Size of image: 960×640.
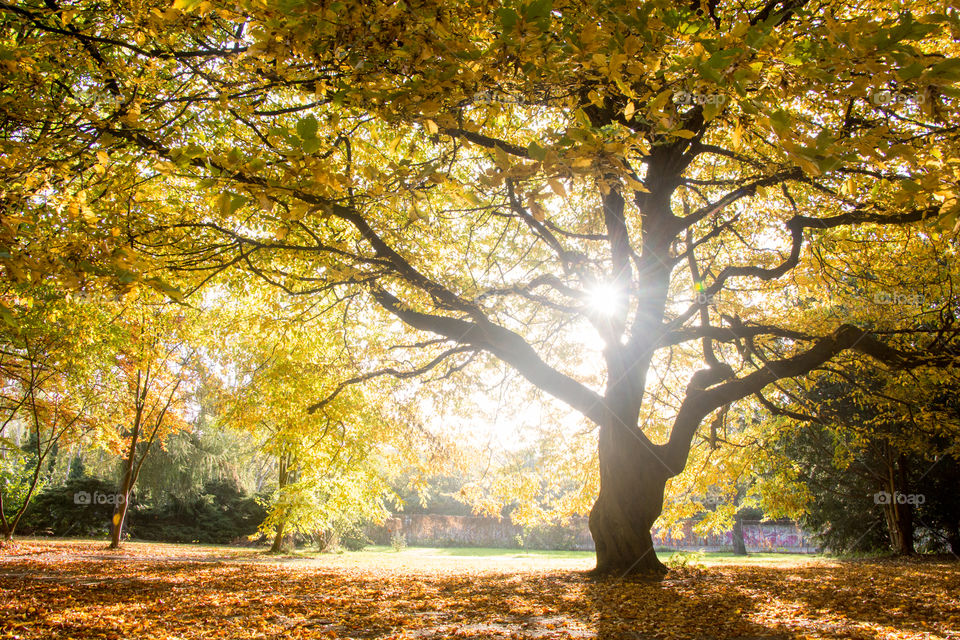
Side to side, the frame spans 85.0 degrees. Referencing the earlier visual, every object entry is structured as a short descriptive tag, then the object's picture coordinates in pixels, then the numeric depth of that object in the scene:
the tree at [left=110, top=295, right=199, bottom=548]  13.05
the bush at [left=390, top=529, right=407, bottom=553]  24.22
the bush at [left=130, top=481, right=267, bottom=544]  21.62
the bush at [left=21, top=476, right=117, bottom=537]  20.14
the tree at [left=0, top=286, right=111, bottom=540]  10.77
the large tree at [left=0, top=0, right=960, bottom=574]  2.40
